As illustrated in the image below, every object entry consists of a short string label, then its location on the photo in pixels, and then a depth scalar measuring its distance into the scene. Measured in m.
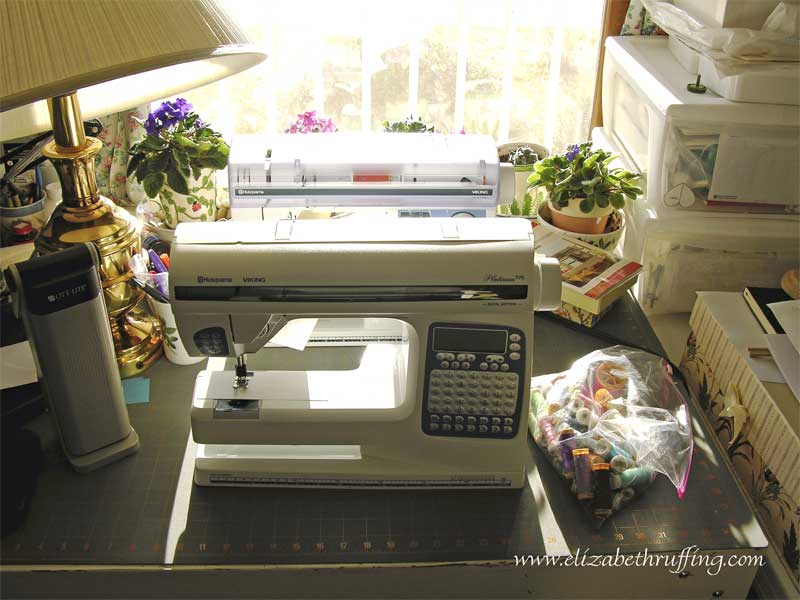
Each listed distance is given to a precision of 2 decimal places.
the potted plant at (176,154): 1.30
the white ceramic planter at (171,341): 1.15
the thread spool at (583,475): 0.95
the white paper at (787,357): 1.02
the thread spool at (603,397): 1.06
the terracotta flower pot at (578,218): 1.37
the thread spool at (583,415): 1.03
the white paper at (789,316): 1.04
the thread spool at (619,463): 0.96
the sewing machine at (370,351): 0.87
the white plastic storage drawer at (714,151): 1.24
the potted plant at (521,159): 1.50
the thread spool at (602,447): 0.98
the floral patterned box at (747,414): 0.99
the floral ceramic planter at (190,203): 1.34
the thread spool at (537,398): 1.08
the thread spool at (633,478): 0.94
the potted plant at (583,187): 1.34
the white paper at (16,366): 1.08
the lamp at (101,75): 0.71
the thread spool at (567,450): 0.98
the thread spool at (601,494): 0.93
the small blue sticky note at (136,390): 1.12
